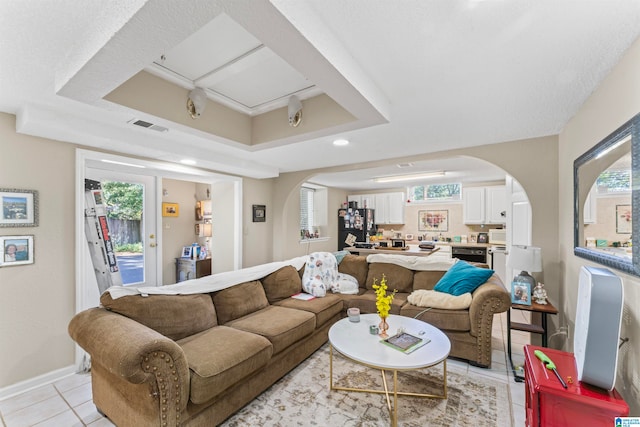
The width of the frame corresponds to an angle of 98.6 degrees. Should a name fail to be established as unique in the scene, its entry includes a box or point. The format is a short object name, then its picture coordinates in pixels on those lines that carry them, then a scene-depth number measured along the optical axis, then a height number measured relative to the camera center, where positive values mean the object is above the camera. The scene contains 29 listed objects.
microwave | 5.50 -0.43
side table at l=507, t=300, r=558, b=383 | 2.41 -1.03
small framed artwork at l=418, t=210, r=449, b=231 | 6.47 -0.13
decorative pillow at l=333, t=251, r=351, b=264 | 4.18 -0.63
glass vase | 2.22 -0.94
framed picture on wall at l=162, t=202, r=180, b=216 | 4.87 +0.09
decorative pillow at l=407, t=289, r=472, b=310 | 2.76 -0.89
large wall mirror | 1.35 +0.08
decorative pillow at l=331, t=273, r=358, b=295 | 3.57 -0.95
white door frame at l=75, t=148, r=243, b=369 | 2.62 +0.21
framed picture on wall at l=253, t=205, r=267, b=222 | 4.59 +0.02
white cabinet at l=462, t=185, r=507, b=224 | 5.64 +0.21
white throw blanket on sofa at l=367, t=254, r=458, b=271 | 3.54 -0.64
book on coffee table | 1.98 -0.96
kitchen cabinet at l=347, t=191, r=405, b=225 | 6.88 +0.25
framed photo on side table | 2.54 -0.73
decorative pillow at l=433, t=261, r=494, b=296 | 2.93 -0.71
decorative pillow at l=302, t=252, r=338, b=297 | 3.40 -0.79
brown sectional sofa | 1.57 -0.98
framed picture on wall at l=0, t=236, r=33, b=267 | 2.22 -0.30
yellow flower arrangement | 2.21 -0.72
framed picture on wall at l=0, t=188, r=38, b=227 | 2.22 +0.05
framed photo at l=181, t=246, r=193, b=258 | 5.06 -0.69
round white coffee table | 1.80 -0.97
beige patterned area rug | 1.89 -1.42
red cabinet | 1.25 -0.89
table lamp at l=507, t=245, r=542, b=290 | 2.57 -0.43
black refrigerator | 6.82 -0.24
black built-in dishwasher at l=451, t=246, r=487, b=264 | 5.52 -0.78
